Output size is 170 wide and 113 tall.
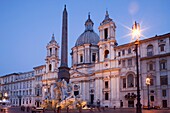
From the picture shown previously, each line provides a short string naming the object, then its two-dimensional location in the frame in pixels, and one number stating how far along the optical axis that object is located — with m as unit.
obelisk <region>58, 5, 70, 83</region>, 36.41
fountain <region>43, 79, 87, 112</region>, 33.72
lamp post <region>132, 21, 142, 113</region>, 13.88
